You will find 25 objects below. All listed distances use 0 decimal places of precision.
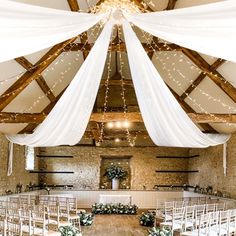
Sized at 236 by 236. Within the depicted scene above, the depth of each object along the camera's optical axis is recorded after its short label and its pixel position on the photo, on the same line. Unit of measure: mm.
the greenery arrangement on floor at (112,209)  9003
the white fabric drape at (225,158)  7978
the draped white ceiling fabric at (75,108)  3954
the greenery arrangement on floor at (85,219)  7375
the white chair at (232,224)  5429
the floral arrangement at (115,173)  10209
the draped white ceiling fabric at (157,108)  3875
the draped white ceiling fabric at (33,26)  2294
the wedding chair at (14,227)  3945
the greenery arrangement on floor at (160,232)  5477
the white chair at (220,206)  7024
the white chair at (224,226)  4977
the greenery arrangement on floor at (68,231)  5426
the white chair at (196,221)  5150
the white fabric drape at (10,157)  8089
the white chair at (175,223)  5472
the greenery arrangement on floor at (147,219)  7333
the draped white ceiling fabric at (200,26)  2294
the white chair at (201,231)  4816
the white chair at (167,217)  5982
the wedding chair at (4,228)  3635
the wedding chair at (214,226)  4956
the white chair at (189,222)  5475
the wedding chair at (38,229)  4800
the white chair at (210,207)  6249
